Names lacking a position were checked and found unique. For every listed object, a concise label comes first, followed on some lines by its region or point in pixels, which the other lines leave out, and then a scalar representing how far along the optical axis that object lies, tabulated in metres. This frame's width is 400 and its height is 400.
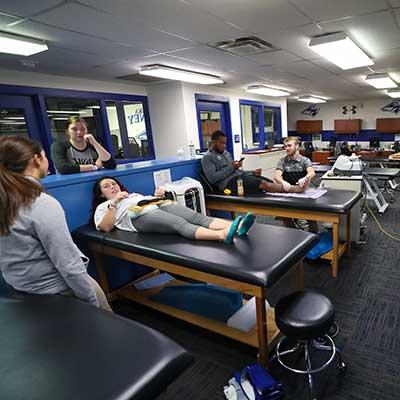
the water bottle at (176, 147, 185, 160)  3.85
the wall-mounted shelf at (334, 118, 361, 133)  10.55
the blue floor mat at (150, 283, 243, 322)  2.11
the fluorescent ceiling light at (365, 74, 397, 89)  5.77
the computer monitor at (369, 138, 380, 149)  9.72
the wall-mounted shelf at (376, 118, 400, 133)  9.99
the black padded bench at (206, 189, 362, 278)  2.80
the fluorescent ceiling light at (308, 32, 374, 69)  3.10
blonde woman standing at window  2.75
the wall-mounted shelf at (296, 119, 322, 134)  11.45
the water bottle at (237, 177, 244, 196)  3.67
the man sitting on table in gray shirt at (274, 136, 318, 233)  3.50
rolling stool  1.48
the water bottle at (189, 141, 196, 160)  4.05
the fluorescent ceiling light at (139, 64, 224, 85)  4.02
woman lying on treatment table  2.11
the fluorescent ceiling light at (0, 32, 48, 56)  2.53
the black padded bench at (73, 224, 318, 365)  1.64
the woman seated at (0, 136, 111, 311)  1.35
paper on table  3.16
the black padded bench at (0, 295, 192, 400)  0.89
